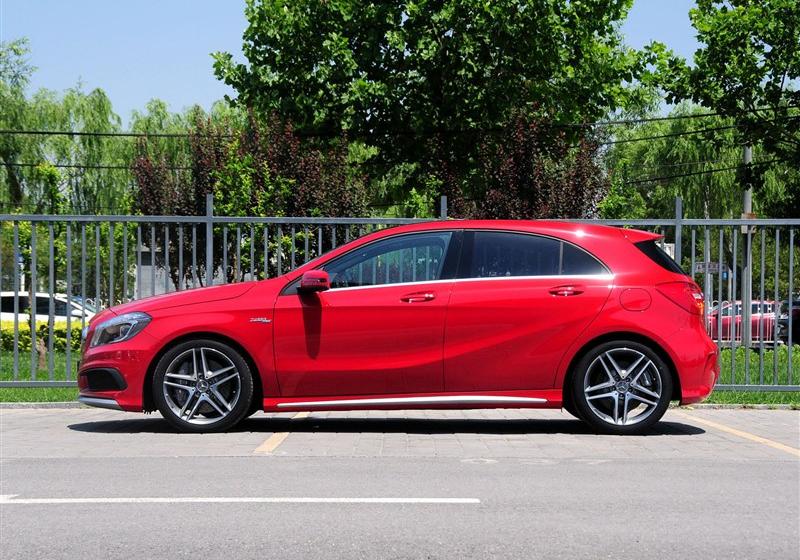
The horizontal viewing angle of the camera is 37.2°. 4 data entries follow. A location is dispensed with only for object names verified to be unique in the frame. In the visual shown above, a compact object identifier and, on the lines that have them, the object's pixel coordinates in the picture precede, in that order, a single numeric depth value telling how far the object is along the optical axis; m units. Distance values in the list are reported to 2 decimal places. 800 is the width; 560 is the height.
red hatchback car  9.17
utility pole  12.59
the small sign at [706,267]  12.55
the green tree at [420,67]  27.83
